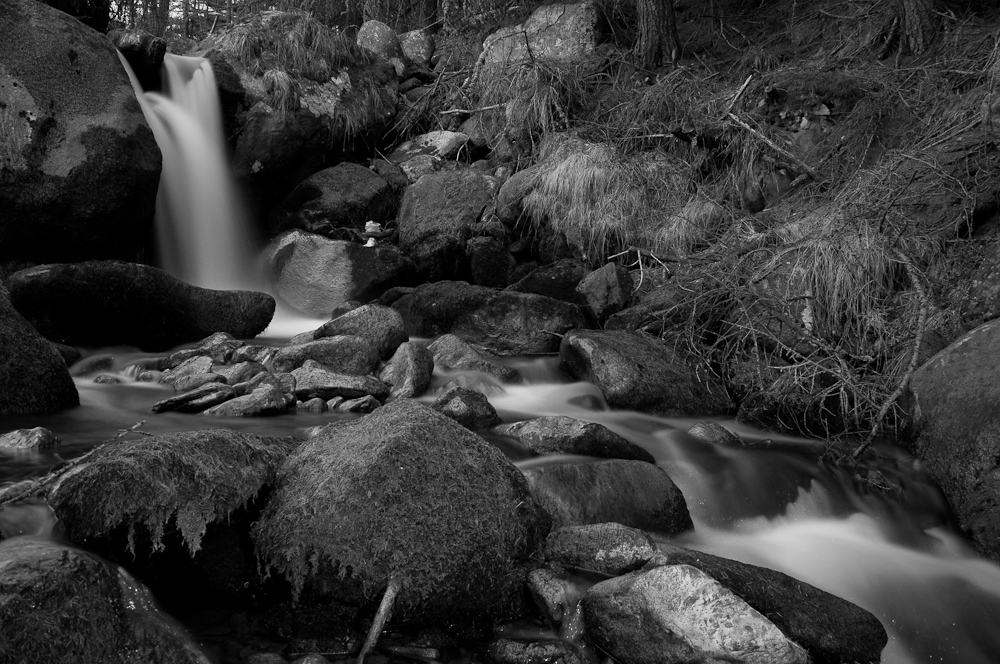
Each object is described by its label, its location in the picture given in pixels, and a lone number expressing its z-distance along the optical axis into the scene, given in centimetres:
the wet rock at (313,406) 525
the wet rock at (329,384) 539
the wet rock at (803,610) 287
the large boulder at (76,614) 218
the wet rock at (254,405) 500
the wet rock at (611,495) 363
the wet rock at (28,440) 387
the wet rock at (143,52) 878
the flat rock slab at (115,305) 607
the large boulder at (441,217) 889
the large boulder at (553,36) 1067
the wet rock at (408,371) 580
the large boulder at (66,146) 689
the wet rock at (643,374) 573
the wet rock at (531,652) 273
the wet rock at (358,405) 529
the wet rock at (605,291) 729
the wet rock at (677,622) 259
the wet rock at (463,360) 628
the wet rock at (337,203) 969
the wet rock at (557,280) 768
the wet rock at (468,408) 485
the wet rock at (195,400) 502
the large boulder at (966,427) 412
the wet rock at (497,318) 699
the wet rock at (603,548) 307
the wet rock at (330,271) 856
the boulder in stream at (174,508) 268
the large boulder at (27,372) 462
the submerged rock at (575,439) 433
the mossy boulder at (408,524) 290
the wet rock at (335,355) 595
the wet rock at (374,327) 636
